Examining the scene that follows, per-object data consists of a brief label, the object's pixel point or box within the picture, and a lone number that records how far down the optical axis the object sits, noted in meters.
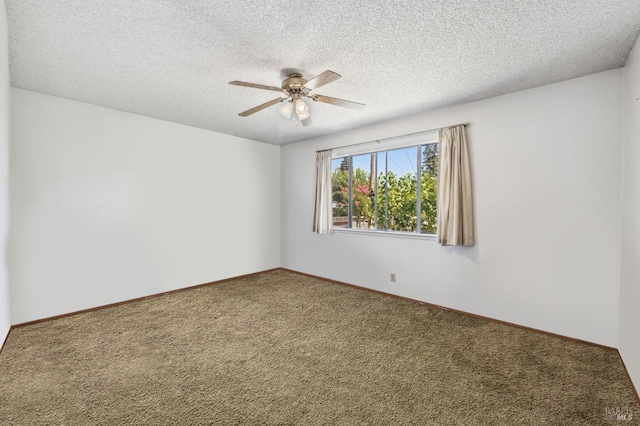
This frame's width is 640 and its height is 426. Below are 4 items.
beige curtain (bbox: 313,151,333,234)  4.82
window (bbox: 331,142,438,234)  3.93
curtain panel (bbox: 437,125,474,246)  3.32
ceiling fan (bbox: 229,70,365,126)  2.42
